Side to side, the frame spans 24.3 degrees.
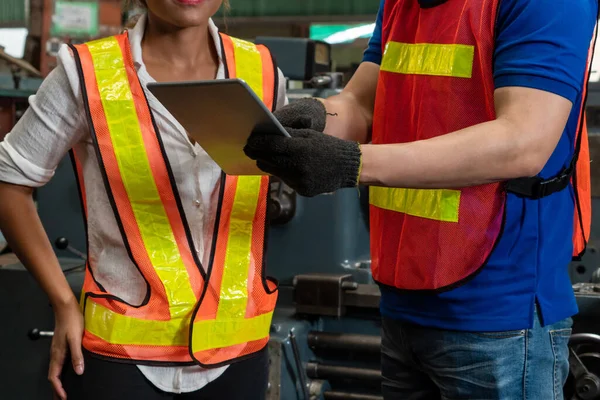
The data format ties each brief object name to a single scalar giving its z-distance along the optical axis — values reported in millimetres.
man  2209
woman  2504
